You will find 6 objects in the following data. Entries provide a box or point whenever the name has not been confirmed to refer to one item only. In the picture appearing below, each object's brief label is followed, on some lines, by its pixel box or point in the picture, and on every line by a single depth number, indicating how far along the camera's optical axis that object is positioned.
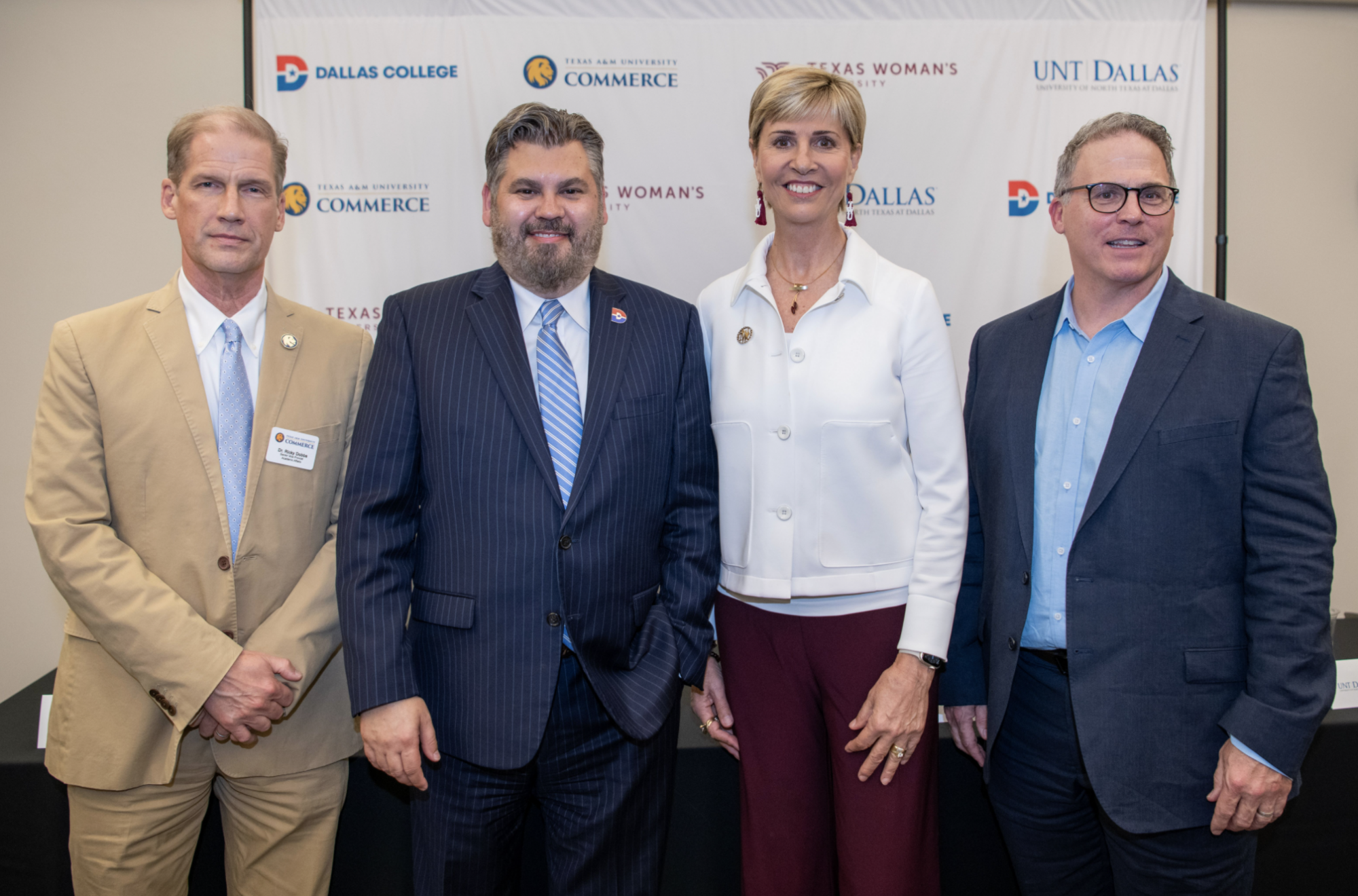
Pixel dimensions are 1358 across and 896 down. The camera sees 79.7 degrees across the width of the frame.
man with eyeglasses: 1.49
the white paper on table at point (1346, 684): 2.18
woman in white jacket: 1.64
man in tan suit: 1.62
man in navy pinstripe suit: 1.50
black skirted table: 2.06
